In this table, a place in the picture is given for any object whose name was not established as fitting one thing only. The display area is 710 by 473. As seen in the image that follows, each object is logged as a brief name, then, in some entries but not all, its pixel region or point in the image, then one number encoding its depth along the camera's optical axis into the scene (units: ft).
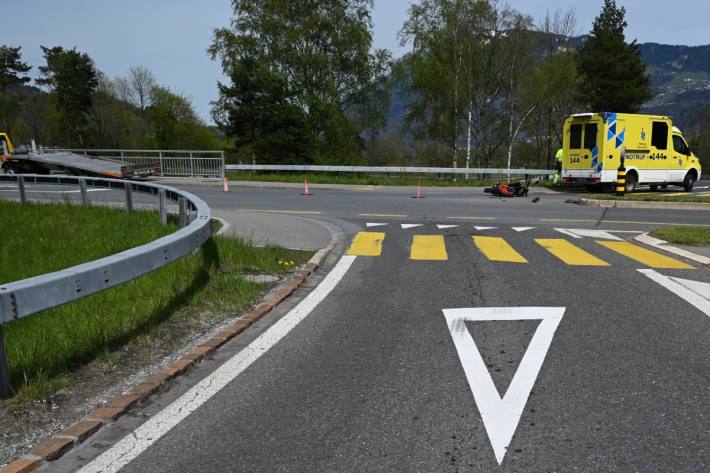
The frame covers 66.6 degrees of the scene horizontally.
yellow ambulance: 68.85
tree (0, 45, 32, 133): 222.48
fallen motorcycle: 68.95
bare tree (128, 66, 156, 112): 238.89
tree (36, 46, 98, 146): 214.28
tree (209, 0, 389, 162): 120.88
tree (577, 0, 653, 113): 146.10
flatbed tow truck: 82.84
